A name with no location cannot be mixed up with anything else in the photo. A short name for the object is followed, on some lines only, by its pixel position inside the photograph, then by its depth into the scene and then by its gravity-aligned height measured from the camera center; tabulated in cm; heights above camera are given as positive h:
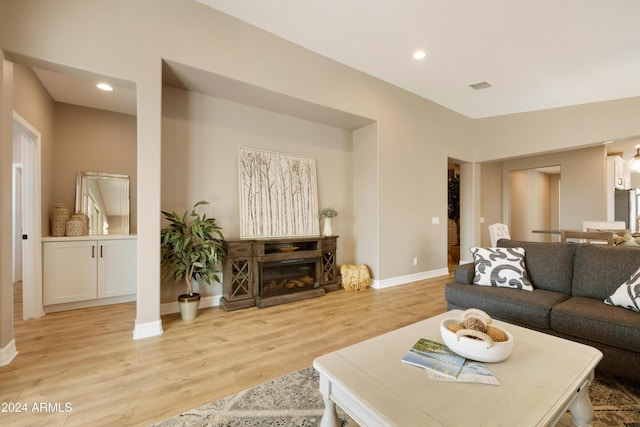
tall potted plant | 302 -44
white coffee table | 96 -70
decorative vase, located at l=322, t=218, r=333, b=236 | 431 -20
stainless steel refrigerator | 610 +15
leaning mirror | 389 +21
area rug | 150 -114
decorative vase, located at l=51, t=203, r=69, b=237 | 350 -6
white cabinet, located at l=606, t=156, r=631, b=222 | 557 +75
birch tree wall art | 377 +29
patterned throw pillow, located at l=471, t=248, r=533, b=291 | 258 -54
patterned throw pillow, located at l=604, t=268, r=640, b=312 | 192 -59
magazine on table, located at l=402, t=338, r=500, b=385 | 116 -69
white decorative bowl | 124 -62
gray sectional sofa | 178 -71
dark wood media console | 340 -78
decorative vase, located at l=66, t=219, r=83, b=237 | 353 -16
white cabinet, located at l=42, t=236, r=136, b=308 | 321 -68
